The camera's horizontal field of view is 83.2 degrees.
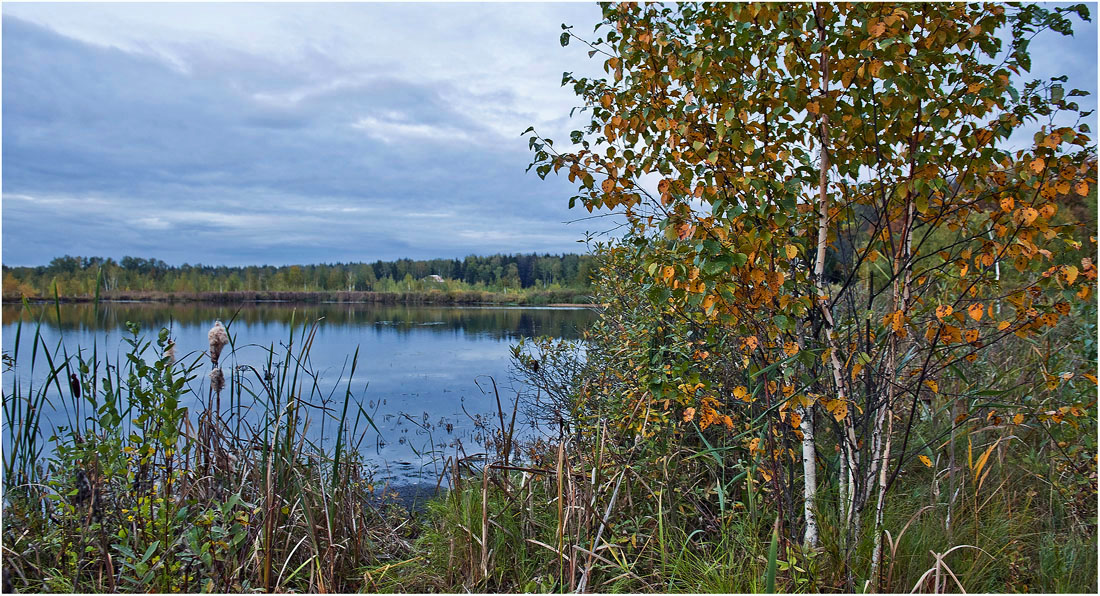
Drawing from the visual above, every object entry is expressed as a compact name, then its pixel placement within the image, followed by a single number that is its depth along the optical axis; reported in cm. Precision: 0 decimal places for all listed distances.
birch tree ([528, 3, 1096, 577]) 205
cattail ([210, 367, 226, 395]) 279
